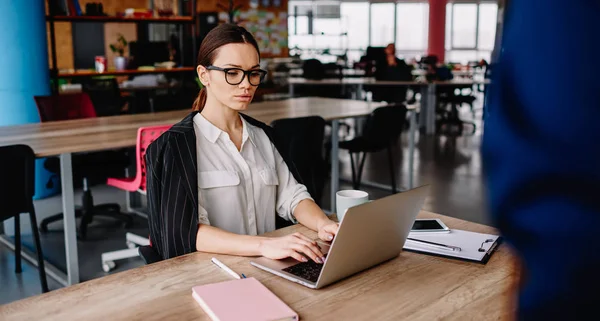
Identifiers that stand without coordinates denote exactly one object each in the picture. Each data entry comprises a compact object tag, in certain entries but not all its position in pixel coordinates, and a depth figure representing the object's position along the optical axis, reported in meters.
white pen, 1.51
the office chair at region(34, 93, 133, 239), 4.32
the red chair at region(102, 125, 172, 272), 3.53
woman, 1.83
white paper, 1.70
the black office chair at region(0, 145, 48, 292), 3.04
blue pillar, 5.10
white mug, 1.83
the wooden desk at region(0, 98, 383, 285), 3.40
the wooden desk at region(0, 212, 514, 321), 1.29
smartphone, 1.90
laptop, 1.32
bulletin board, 11.54
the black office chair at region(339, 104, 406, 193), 5.36
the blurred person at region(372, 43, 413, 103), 9.52
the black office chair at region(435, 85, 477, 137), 9.62
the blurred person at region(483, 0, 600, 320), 0.46
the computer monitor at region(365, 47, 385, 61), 12.12
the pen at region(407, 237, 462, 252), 1.73
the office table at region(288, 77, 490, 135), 9.32
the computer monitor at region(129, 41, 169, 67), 6.49
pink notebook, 1.23
